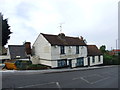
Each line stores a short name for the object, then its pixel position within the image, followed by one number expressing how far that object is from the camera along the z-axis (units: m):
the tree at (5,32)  22.10
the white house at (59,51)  14.66
